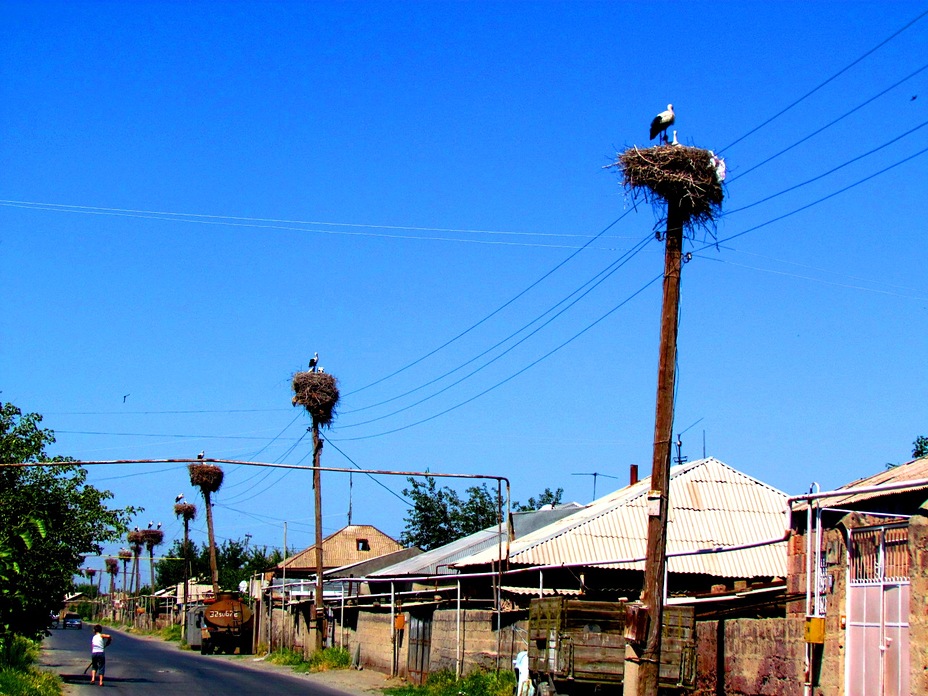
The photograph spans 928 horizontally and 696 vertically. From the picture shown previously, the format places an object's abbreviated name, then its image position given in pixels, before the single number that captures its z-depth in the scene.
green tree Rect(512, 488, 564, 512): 78.19
